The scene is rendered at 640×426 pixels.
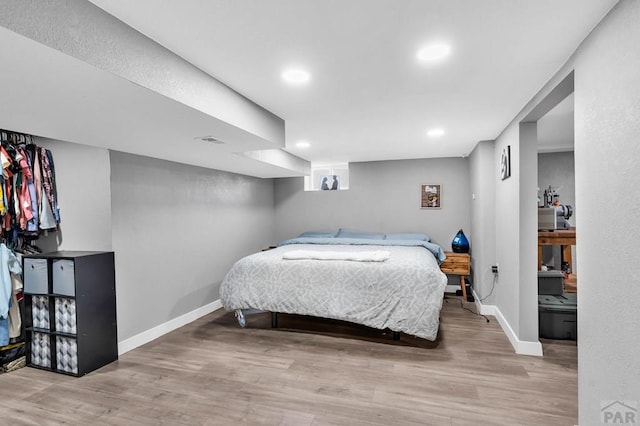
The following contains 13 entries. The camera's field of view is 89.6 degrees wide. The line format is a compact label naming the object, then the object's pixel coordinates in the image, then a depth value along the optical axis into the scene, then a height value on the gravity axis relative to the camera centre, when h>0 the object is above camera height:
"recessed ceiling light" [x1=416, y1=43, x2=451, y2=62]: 1.65 +0.83
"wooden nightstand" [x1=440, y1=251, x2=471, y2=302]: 4.48 -0.83
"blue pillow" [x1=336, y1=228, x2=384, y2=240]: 5.33 -0.45
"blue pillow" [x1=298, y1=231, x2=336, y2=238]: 5.50 -0.44
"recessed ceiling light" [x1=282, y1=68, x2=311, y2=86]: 1.95 +0.84
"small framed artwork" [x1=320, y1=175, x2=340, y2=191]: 5.88 +0.47
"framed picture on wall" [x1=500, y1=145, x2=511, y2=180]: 3.08 +0.42
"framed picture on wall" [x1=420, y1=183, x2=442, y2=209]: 5.25 +0.18
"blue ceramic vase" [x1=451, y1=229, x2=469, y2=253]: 4.75 -0.56
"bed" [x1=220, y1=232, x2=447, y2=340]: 3.04 -0.80
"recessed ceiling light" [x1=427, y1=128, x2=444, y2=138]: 3.41 +0.81
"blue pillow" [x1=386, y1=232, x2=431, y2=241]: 4.98 -0.46
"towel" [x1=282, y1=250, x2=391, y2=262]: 3.45 -0.52
